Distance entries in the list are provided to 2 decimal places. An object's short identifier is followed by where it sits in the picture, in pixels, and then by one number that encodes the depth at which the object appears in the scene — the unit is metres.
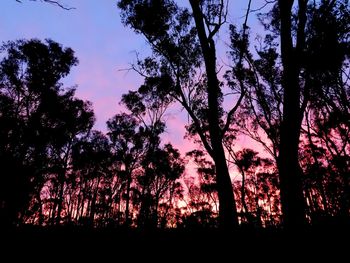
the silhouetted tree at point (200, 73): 8.89
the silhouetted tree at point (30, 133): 18.09
